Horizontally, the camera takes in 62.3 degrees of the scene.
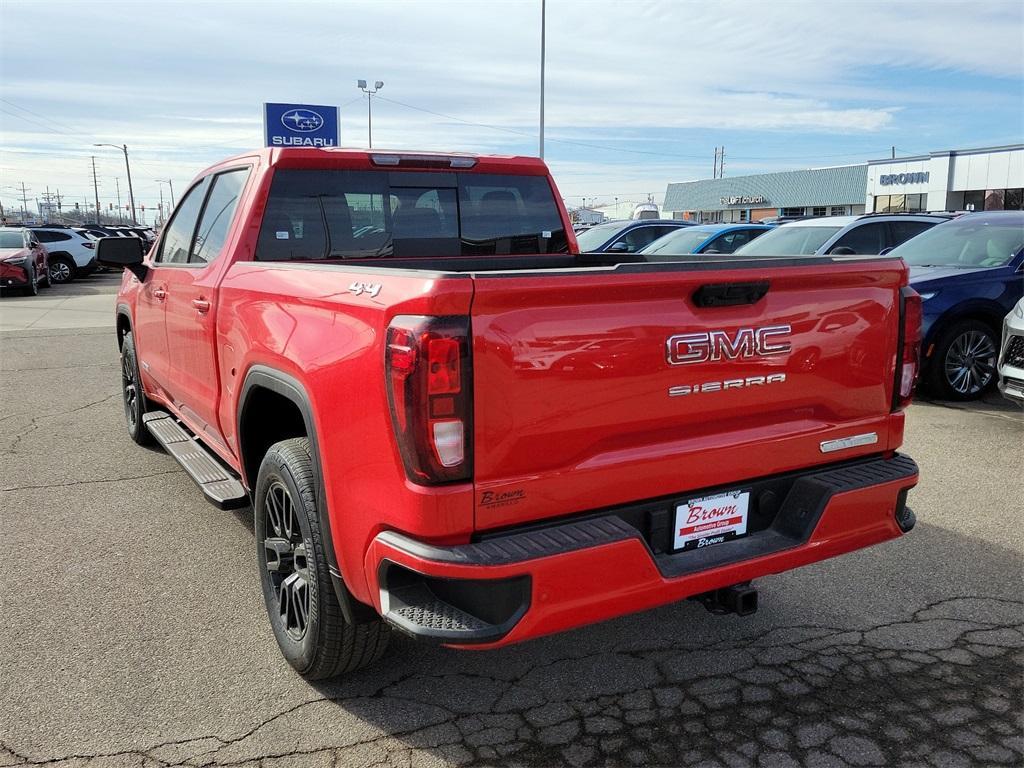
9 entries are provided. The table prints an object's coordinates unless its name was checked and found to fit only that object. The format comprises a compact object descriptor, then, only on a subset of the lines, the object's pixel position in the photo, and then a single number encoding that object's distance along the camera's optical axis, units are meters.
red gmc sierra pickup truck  2.37
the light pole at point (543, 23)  28.02
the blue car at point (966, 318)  7.71
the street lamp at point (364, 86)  38.81
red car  19.89
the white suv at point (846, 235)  10.73
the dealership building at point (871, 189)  46.69
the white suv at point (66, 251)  25.27
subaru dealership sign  26.38
